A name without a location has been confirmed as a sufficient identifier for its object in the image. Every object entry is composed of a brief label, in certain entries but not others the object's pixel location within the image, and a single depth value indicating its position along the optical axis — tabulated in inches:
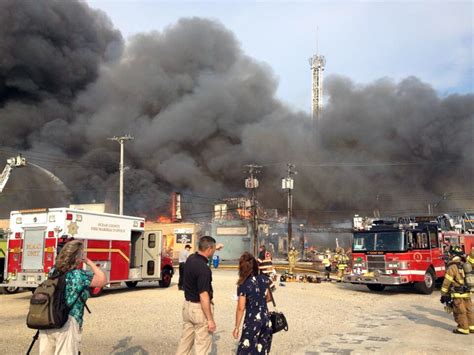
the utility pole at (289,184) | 1440.9
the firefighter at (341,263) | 698.2
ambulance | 421.7
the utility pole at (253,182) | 1476.0
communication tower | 3531.0
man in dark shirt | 161.5
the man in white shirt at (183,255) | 496.9
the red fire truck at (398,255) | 523.8
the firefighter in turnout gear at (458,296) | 289.3
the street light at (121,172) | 1080.6
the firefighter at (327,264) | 723.8
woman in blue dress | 160.9
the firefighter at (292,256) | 809.0
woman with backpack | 133.0
